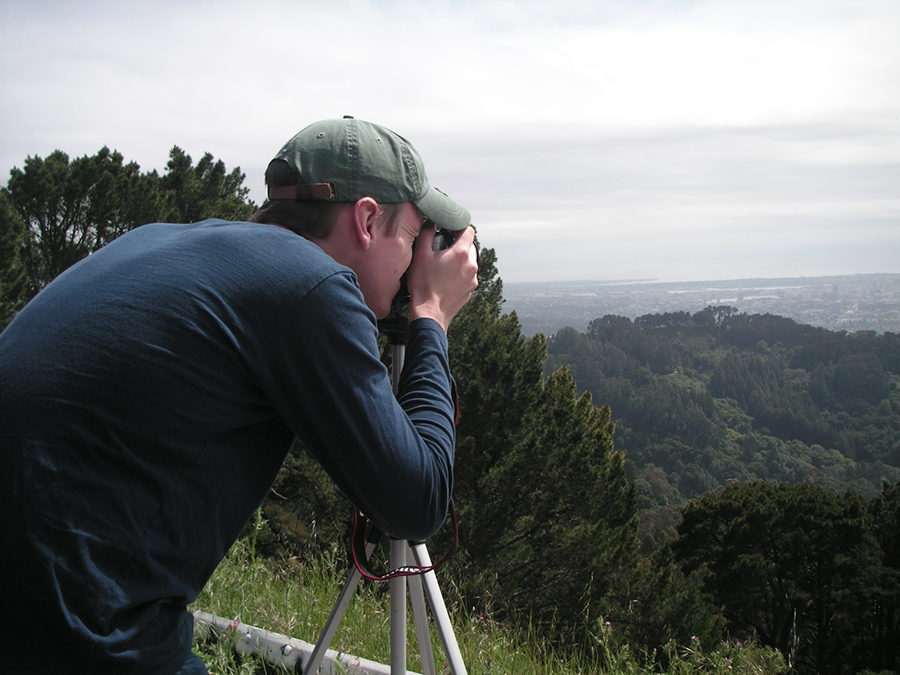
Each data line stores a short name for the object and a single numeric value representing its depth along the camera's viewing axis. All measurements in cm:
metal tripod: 131
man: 70
